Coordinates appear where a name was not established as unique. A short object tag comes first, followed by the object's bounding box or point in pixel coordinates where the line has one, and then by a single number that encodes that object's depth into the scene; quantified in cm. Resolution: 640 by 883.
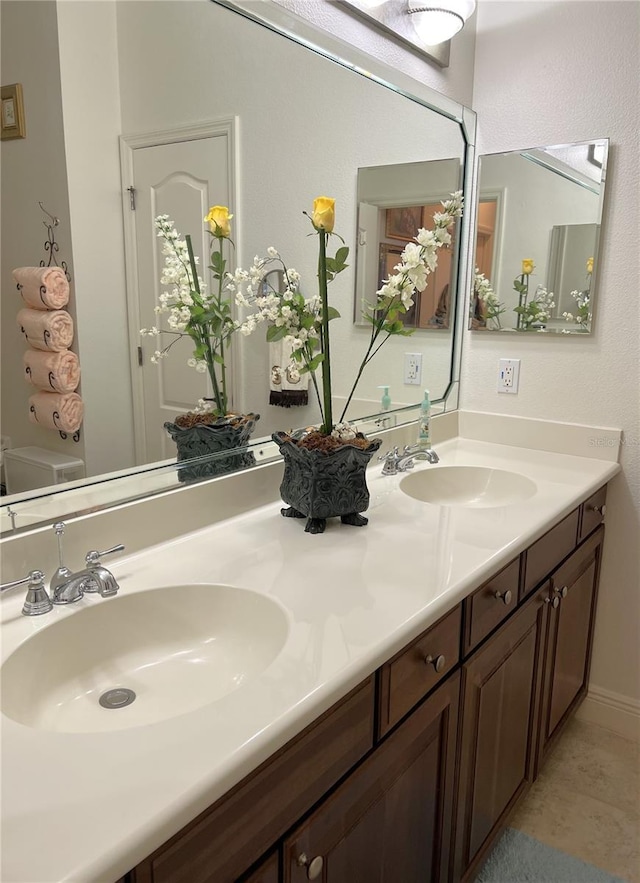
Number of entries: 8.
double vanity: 70
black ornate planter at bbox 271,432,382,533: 145
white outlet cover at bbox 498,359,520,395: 227
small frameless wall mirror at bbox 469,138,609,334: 204
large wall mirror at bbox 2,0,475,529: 111
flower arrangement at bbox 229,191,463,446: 150
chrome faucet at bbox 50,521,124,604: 107
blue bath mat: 167
